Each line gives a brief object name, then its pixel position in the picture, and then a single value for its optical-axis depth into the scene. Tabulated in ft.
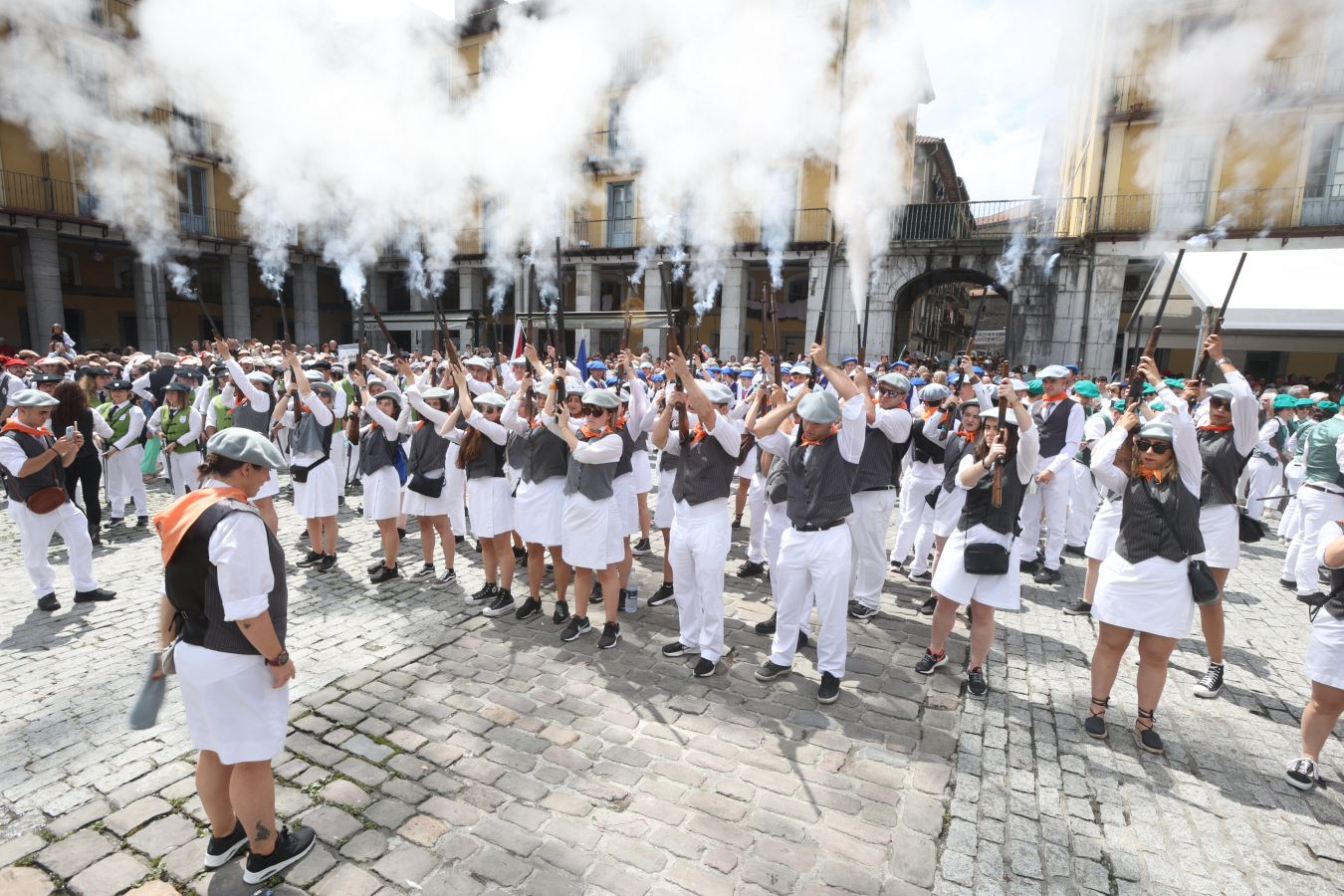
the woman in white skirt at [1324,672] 12.87
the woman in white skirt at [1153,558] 14.26
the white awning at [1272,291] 42.47
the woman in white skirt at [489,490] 21.63
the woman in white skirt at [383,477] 23.77
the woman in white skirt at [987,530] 16.51
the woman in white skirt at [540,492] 20.35
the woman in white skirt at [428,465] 22.77
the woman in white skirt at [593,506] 18.70
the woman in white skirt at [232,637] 9.66
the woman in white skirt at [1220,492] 17.19
